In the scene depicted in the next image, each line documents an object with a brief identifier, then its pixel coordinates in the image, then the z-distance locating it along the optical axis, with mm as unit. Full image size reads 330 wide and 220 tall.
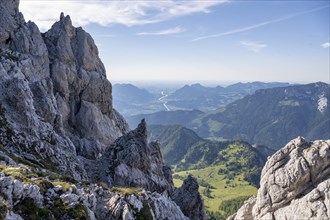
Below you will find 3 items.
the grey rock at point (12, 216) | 27069
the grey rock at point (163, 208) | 48031
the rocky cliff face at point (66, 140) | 35406
